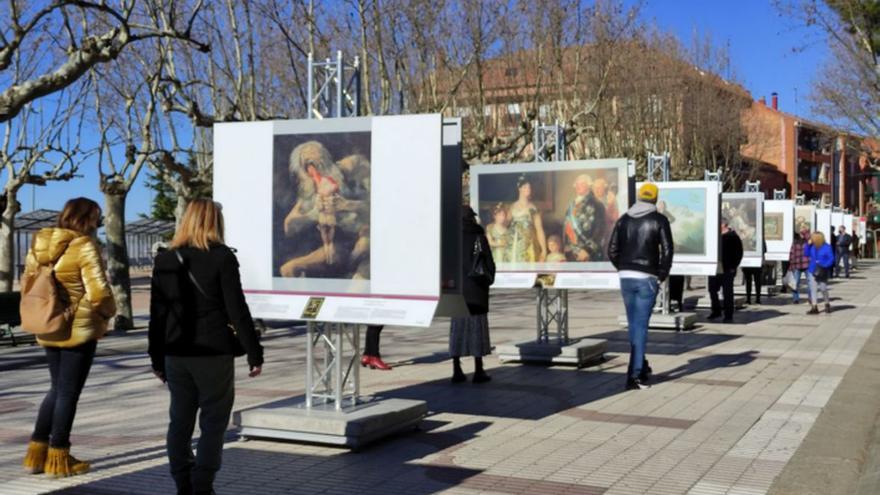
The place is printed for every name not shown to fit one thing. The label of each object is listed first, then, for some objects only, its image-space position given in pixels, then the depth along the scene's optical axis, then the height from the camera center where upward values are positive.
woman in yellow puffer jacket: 6.20 -0.46
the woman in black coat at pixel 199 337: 5.12 -0.47
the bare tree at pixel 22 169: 21.87 +2.00
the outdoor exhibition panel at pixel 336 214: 6.95 +0.25
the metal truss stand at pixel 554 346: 11.48 -1.20
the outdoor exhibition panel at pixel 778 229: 27.17 +0.42
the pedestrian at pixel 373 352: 11.47 -1.23
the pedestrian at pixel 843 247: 37.00 -0.13
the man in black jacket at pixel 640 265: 9.65 -0.20
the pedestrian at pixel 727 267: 18.33 -0.43
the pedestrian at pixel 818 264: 19.81 -0.42
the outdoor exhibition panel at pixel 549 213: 11.80 +0.39
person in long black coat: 9.77 -0.64
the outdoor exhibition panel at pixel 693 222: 16.53 +0.38
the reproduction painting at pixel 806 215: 33.21 +1.00
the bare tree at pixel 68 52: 11.09 +2.31
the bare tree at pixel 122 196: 17.84 +0.97
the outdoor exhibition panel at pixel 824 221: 37.53 +0.87
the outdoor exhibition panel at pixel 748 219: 21.88 +0.56
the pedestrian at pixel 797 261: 23.30 -0.40
